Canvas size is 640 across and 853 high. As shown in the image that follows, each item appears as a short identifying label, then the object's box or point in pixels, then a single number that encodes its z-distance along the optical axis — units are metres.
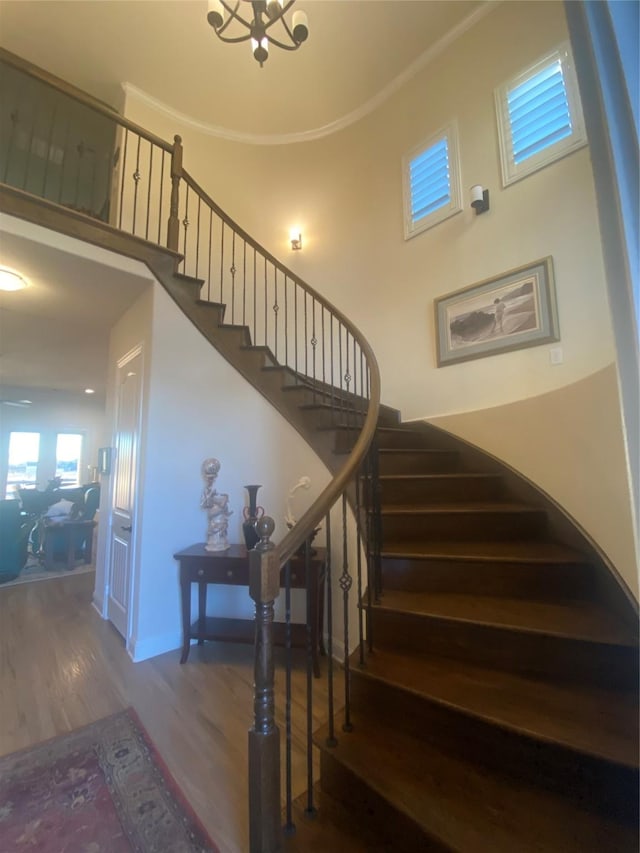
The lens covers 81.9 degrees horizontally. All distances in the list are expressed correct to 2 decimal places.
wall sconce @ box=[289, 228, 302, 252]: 4.48
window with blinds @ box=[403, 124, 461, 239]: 3.43
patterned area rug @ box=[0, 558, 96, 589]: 4.40
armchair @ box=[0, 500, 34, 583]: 4.29
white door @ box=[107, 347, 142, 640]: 2.92
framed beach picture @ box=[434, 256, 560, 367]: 2.78
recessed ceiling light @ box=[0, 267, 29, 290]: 2.64
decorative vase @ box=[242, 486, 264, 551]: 2.57
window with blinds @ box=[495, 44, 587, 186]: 2.74
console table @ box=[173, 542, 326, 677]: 2.53
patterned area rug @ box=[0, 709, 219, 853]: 1.38
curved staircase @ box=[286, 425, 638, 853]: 1.08
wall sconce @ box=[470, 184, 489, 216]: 3.15
